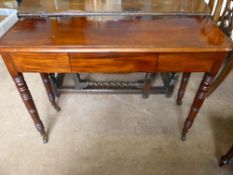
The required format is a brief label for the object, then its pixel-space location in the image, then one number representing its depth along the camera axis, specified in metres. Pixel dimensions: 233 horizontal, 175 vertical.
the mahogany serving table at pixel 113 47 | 0.80
